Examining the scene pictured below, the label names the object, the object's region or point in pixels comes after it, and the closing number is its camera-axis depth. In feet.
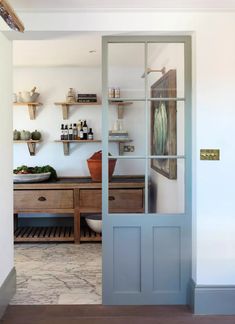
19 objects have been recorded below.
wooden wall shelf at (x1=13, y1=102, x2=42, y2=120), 17.00
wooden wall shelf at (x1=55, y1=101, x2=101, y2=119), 17.21
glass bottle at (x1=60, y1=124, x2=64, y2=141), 17.39
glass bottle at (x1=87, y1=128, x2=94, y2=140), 17.43
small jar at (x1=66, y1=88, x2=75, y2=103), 17.25
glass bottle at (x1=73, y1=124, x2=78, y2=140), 17.41
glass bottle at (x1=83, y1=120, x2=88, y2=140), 17.44
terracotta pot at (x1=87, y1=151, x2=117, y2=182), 16.19
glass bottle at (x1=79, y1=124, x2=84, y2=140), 17.37
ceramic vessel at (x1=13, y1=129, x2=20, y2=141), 17.22
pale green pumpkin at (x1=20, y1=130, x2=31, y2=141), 17.22
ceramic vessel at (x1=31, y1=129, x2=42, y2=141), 17.37
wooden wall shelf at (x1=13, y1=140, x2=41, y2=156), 17.28
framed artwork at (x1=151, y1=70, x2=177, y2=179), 10.05
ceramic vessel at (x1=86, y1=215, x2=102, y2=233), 16.32
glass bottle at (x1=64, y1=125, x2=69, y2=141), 17.33
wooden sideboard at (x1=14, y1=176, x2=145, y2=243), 15.90
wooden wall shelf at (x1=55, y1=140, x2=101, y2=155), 17.25
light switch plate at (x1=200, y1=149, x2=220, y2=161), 9.52
